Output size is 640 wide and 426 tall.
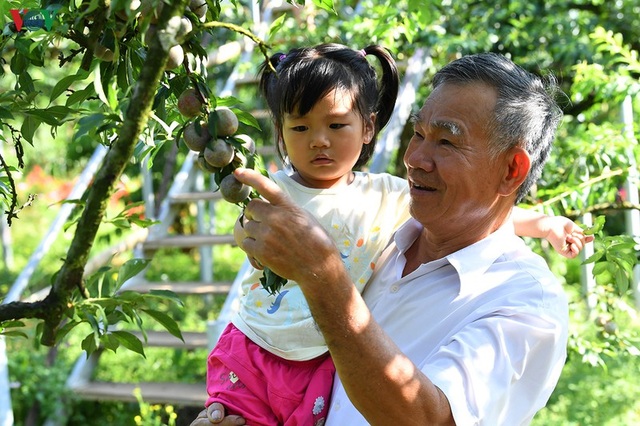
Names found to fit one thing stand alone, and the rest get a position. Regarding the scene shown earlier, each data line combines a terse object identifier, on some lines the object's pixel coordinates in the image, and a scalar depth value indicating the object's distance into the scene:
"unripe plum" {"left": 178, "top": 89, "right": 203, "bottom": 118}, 1.14
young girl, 1.97
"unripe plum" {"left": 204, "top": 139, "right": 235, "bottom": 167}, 1.11
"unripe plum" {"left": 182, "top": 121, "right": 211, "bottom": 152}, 1.13
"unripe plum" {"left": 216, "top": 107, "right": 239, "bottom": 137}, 1.12
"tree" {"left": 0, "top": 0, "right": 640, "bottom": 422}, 1.09
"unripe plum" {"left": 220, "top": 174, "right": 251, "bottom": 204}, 1.16
